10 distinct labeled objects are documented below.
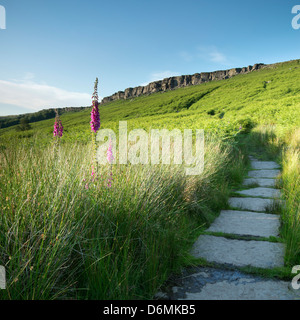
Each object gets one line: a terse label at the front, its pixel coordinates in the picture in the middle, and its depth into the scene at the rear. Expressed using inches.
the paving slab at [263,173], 224.0
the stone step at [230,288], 70.2
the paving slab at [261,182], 196.2
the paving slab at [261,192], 168.2
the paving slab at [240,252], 88.5
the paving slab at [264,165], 258.5
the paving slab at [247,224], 114.3
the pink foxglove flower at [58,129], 138.0
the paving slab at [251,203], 144.5
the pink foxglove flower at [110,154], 109.4
